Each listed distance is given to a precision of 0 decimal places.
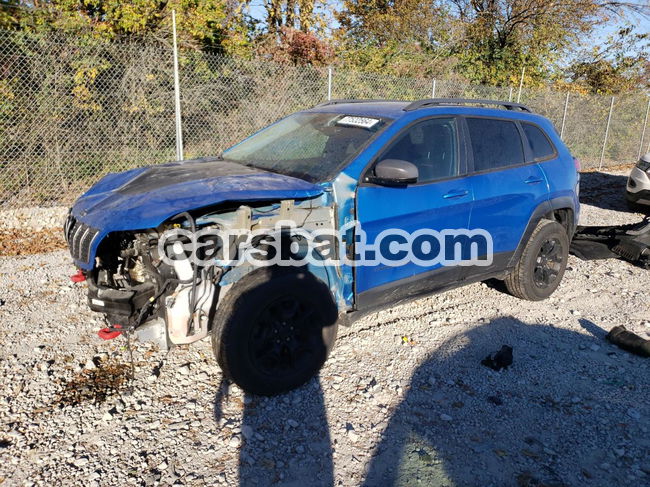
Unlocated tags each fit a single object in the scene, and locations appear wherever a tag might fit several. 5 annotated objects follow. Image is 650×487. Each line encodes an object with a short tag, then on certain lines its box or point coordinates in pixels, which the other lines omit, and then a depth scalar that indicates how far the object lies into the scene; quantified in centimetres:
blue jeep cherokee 293
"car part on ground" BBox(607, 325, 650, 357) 386
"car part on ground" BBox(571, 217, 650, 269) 586
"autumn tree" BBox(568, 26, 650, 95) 2148
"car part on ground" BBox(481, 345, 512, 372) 362
